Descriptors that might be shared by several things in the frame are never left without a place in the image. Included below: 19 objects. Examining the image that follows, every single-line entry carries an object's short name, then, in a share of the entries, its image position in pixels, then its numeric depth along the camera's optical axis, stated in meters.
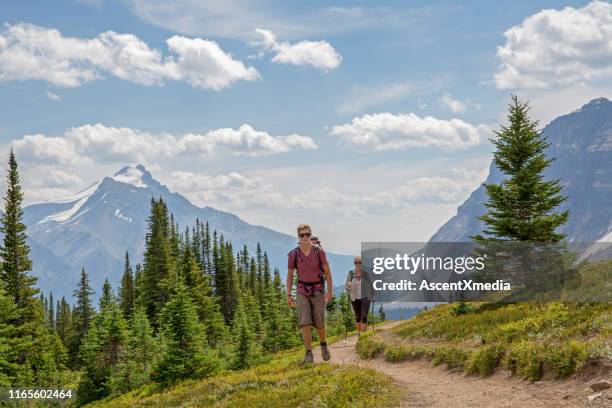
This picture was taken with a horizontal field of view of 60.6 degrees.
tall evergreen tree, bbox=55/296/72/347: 100.23
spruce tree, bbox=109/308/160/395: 37.47
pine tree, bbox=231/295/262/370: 27.91
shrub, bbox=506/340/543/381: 10.36
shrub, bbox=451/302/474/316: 22.16
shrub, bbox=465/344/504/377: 11.86
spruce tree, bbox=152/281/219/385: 23.73
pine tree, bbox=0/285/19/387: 36.53
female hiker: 19.81
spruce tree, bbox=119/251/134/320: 81.85
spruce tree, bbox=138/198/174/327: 68.00
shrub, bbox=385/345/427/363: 15.98
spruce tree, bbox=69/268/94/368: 85.88
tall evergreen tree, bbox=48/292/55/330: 151.57
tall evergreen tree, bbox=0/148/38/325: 46.28
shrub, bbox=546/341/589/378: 9.66
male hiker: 12.83
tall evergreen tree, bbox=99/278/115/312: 39.00
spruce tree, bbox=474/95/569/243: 25.48
